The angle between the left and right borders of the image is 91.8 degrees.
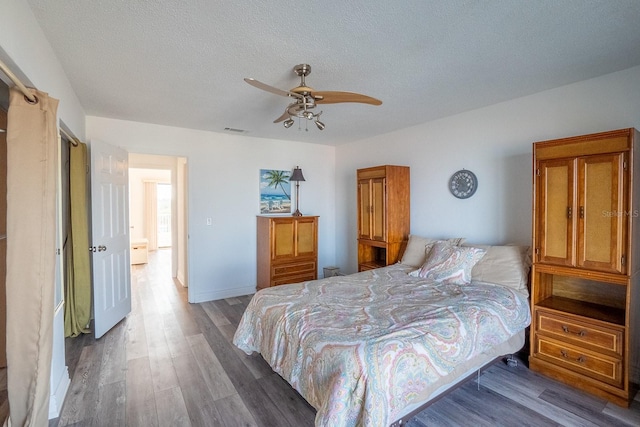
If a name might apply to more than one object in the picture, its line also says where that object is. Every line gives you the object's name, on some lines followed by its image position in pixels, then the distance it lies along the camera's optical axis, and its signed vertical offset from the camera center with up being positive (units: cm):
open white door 319 -28
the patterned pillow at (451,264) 287 -53
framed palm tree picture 486 +29
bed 153 -74
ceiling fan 208 +79
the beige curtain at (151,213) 922 -8
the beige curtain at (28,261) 158 -26
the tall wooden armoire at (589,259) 213 -37
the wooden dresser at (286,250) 434 -58
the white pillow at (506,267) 271 -53
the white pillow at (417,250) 351 -48
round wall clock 345 +29
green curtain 316 -47
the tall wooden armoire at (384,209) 390 +1
